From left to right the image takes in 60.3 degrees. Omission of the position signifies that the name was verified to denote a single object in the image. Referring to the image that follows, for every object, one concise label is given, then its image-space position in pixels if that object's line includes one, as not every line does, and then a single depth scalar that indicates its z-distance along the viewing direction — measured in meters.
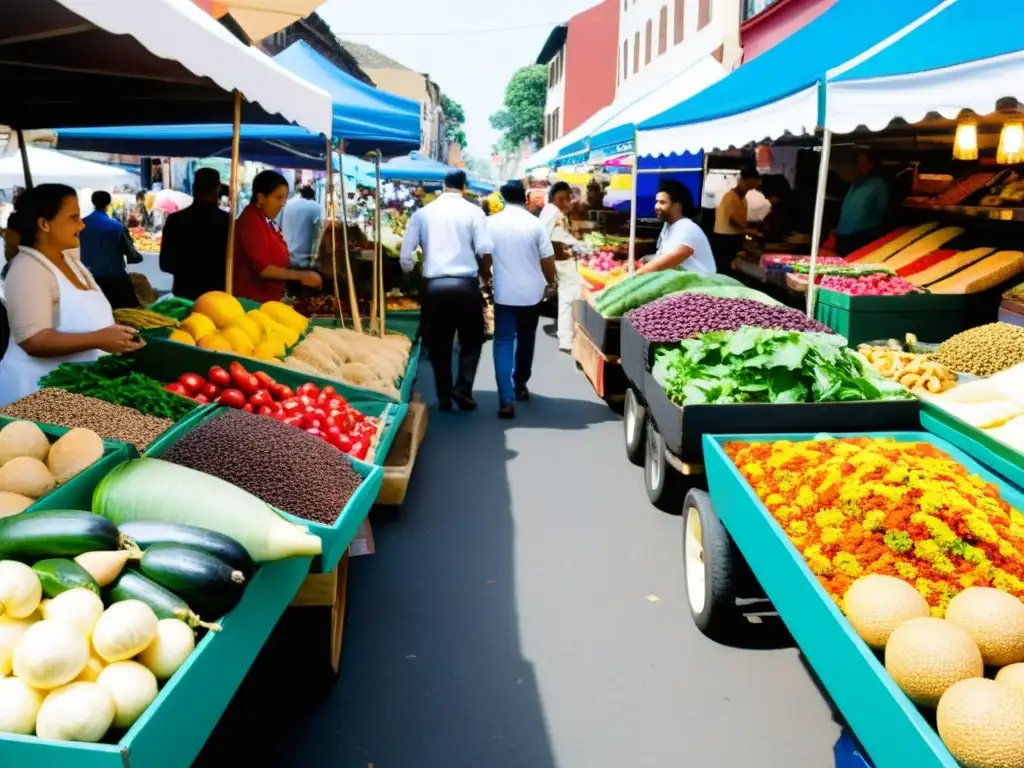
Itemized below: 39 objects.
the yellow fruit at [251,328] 5.30
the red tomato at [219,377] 4.39
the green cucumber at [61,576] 2.07
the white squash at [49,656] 1.82
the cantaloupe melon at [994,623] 2.38
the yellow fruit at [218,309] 5.28
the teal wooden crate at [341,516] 2.86
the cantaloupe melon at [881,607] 2.49
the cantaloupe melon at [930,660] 2.23
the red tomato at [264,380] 4.50
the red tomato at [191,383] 4.33
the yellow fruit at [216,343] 4.91
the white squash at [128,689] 1.85
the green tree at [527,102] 80.56
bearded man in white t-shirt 7.68
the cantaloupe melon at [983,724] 1.96
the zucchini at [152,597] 2.14
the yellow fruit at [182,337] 4.85
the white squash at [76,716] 1.74
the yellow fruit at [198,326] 5.00
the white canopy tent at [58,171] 13.64
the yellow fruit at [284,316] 6.01
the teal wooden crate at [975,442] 3.50
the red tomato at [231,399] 4.25
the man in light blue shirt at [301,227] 11.44
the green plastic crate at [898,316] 7.09
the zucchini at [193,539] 2.37
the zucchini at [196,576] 2.21
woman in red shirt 6.49
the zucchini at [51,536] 2.19
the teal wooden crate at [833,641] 2.04
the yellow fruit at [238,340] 5.03
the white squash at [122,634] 1.94
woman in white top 4.01
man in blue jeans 7.70
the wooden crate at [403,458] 5.23
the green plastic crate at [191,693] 1.69
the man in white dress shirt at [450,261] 7.29
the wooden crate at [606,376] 7.69
